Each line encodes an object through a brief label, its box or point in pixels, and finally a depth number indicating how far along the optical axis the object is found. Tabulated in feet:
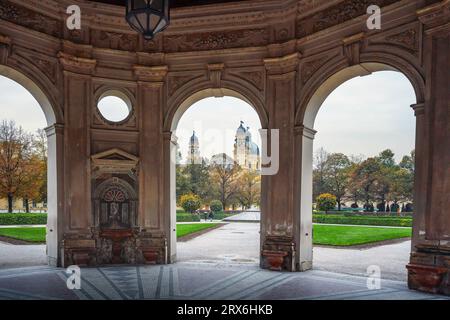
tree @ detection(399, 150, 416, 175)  193.34
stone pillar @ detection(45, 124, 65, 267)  38.68
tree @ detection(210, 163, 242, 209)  172.76
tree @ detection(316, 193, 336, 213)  131.57
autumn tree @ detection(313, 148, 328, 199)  176.14
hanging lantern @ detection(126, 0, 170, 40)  24.93
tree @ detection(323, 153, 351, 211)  169.97
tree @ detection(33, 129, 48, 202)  114.52
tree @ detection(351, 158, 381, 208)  160.15
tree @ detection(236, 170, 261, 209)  186.14
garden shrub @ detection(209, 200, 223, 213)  150.00
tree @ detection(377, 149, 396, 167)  176.35
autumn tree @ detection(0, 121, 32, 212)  108.68
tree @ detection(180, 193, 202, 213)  127.95
